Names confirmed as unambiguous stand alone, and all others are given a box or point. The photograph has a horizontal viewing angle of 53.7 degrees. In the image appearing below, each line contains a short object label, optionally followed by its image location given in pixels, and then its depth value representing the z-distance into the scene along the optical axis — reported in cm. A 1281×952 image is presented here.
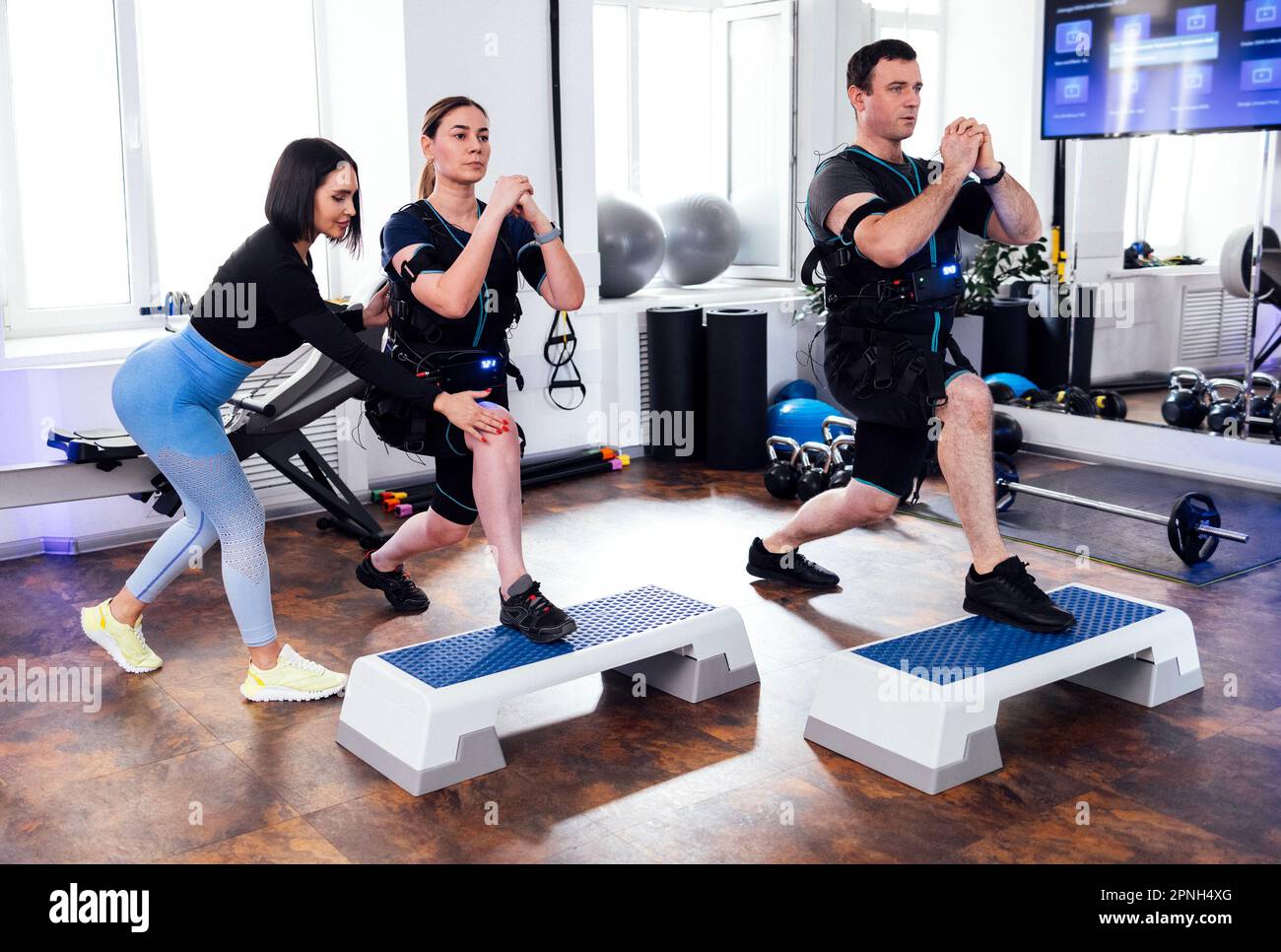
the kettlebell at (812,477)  546
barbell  450
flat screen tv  547
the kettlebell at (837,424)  573
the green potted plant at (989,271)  705
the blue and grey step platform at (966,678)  285
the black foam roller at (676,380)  643
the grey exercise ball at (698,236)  714
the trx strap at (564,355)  619
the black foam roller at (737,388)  629
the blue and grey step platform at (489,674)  289
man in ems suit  325
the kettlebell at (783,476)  561
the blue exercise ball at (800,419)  642
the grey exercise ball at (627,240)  666
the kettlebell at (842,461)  522
